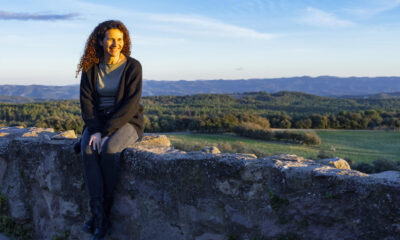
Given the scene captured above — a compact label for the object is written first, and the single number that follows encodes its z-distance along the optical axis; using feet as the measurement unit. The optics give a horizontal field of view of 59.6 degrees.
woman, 10.55
